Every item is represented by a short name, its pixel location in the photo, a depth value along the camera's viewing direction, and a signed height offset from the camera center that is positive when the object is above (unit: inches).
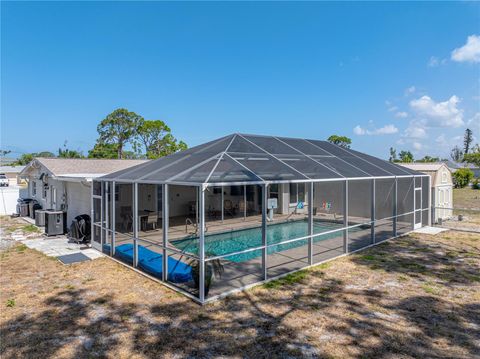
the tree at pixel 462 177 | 1266.0 -7.3
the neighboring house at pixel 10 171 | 1856.5 +21.2
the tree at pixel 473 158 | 1611.7 +100.6
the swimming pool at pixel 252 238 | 388.5 -97.5
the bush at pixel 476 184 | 1245.7 -36.7
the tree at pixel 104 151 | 1658.5 +135.8
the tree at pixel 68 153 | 1820.0 +137.4
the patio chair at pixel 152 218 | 473.1 -69.9
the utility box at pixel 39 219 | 507.2 -77.3
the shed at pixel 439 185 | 526.3 -17.3
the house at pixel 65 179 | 433.6 -10.3
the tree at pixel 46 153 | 2730.1 +201.1
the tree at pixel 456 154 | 3192.7 +239.2
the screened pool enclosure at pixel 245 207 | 246.8 -59.0
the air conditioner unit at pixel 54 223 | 432.1 -71.7
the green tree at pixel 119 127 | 1678.2 +272.7
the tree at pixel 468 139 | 3171.8 +392.9
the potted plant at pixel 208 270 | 221.5 -76.5
